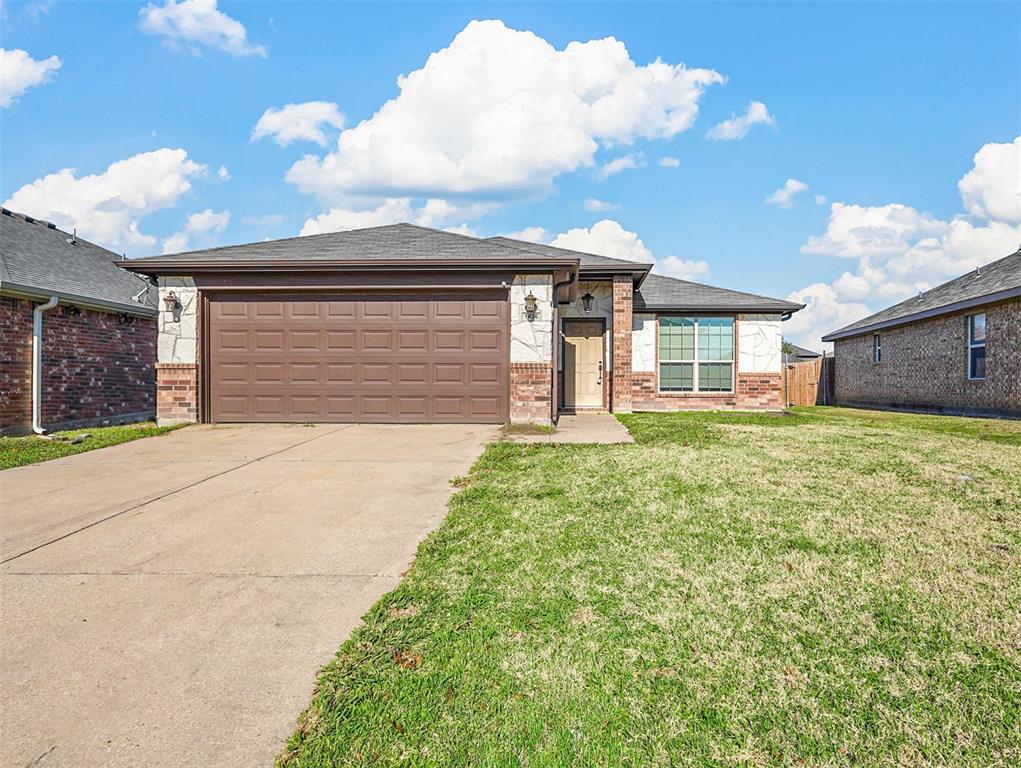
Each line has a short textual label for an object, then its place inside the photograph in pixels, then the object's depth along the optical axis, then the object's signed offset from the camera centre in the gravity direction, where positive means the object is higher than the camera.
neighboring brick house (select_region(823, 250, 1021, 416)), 12.98 +0.98
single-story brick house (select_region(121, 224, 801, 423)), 10.02 +0.84
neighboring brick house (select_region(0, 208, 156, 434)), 9.91 +0.91
